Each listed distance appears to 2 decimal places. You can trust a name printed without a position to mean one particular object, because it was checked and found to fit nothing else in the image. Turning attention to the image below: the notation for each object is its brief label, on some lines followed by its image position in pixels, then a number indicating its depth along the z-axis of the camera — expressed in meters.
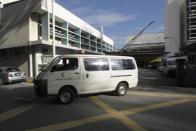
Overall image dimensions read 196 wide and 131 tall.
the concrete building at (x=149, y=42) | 46.20
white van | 5.11
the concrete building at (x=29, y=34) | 11.91
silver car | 9.60
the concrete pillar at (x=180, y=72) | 8.18
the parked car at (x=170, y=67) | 13.27
